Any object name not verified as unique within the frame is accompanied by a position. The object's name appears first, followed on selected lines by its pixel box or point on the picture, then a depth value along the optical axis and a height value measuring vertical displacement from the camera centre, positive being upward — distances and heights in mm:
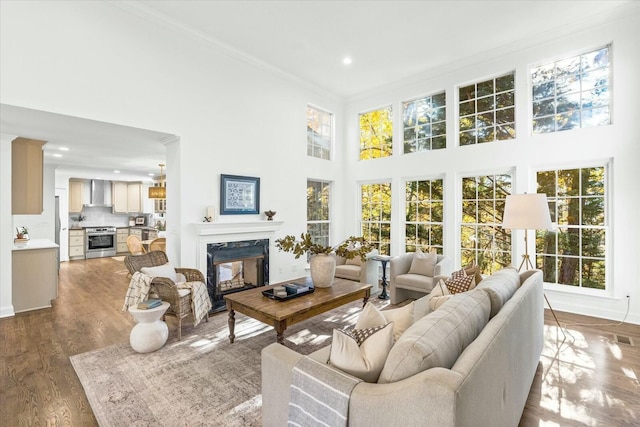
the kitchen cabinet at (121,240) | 9266 -843
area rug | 2072 -1359
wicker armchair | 3245 -808
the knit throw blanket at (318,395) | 1240 -776
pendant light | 6398 +433
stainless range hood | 9070 +583
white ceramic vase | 3537 -663
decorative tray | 3084 -859
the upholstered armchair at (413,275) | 4266 -913
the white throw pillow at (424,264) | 4473 -759
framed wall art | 4508 +280
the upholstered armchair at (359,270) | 4918 -942
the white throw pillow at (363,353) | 1373 -655
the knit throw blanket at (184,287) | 3250 -901
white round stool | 2898 -1148
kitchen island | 4047 -867
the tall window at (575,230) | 4016 -230
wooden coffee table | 2721 -891
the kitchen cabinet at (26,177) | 4031 +470
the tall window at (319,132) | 6059 +1660
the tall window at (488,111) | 4680 +1646
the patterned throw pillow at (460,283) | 2846 -669
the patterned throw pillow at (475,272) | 3020 -593
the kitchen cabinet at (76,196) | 8727 +476
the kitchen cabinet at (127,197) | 9422 +494
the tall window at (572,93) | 3988 +1667
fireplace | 4242 -843
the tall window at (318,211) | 6133 +39
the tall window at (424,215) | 5402 -35
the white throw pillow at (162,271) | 3434 -671
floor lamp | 3182 +4
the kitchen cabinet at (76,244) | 8336 -877
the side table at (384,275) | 4906 -1018
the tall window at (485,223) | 4746 -160
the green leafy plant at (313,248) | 3525 -413
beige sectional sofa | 1037 -646
